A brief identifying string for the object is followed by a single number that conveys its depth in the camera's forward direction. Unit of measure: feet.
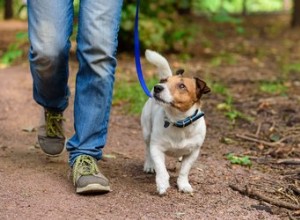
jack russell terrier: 11.91
